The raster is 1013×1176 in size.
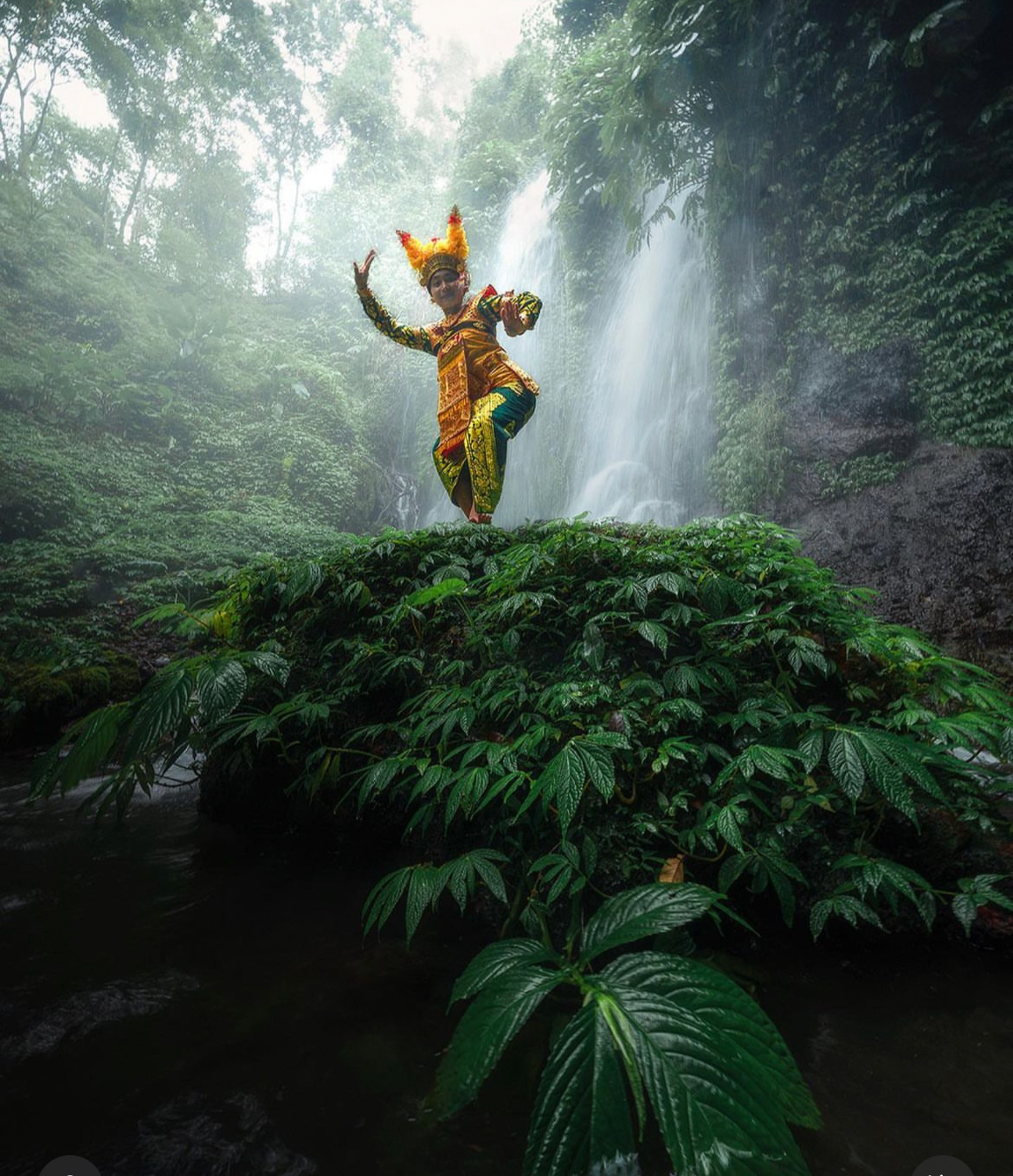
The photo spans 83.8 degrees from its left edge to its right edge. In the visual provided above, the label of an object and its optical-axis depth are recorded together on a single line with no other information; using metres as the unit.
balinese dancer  4.50
